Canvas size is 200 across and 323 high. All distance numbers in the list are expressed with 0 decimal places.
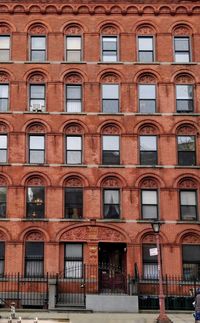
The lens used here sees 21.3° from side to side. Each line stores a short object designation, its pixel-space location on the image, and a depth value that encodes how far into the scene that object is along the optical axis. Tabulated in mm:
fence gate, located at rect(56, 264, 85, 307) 27734
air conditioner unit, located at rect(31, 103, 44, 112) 31031
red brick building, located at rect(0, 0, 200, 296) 29469
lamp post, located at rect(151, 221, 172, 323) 21141
